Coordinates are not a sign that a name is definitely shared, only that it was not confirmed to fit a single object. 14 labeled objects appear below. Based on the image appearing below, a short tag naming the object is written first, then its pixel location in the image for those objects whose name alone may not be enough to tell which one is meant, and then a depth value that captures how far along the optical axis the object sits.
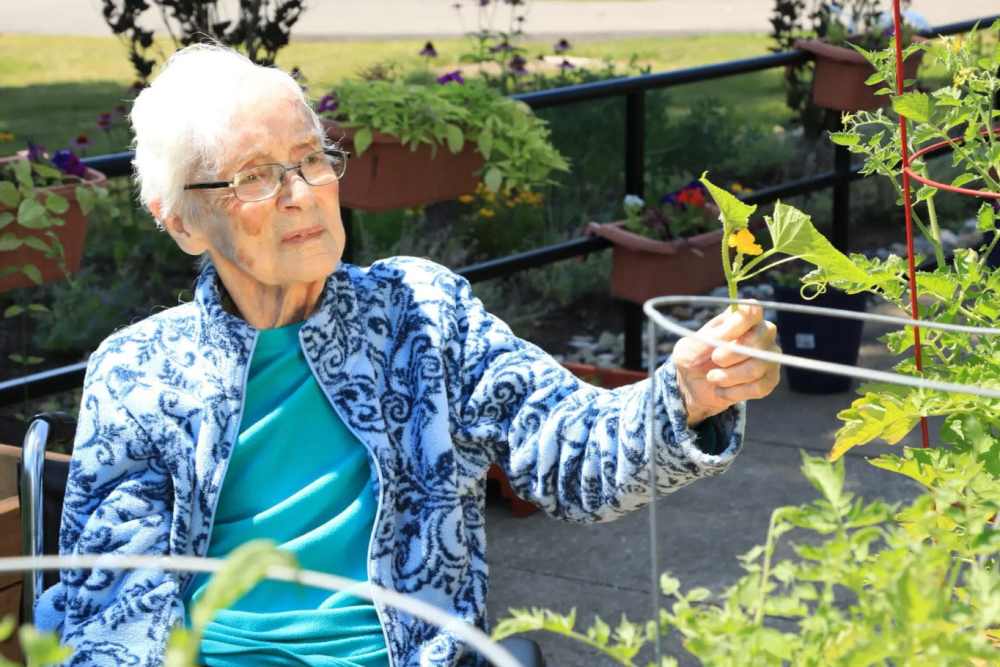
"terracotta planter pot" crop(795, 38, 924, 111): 5.36
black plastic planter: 4.70
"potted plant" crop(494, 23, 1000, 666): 0.87
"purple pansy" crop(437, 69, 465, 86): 4.16
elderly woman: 1.92
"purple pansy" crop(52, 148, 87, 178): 3.40
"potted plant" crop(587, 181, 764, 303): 4.58
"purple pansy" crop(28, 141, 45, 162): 3.49
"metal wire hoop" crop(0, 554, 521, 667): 0.79
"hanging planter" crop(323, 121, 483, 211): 3.88
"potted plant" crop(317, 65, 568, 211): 3.86
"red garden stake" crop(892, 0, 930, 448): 1.53
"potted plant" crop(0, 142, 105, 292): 3.31
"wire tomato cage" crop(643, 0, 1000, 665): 0.93
